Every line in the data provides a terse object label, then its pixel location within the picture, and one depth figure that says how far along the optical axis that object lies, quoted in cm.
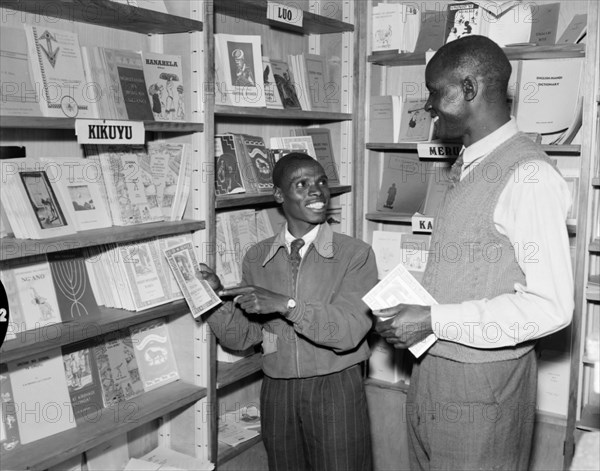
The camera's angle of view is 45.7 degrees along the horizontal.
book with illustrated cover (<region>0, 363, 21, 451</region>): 229
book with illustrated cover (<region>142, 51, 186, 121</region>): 264
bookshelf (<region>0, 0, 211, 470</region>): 225
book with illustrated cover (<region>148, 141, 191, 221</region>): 272
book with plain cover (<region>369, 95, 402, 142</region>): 364
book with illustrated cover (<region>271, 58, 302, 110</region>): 334
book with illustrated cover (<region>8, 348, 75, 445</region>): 235
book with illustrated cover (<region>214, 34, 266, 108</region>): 302
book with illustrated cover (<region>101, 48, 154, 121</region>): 249
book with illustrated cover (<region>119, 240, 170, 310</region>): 259
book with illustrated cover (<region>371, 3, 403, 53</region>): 355
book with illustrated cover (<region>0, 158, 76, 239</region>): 224
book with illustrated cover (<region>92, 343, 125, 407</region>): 263
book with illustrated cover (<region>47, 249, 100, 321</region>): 246
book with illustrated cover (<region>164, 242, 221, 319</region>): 258
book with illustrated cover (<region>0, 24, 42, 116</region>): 217
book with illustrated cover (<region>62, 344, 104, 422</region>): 252
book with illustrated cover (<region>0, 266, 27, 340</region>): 230
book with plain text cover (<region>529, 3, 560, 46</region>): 326
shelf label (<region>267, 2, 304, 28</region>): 309
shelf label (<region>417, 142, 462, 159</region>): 346
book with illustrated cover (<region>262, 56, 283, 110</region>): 327
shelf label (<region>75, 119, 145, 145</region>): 229
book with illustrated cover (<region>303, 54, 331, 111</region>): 350
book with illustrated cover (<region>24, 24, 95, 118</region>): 225
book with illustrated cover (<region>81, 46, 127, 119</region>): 243
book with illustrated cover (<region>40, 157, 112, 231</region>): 240
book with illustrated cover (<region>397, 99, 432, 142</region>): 357
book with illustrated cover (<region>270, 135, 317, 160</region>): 340
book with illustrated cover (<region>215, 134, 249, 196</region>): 297
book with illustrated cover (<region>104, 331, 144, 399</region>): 268
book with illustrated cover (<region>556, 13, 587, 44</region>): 315
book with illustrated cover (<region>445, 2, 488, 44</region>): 337
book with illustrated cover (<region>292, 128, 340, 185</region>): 357
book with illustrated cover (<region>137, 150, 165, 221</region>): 269
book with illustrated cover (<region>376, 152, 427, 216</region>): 368
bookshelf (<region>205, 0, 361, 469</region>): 300
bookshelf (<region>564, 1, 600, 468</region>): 302
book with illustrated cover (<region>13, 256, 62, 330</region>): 234
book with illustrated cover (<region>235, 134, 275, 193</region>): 313
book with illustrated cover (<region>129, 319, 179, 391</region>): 281
